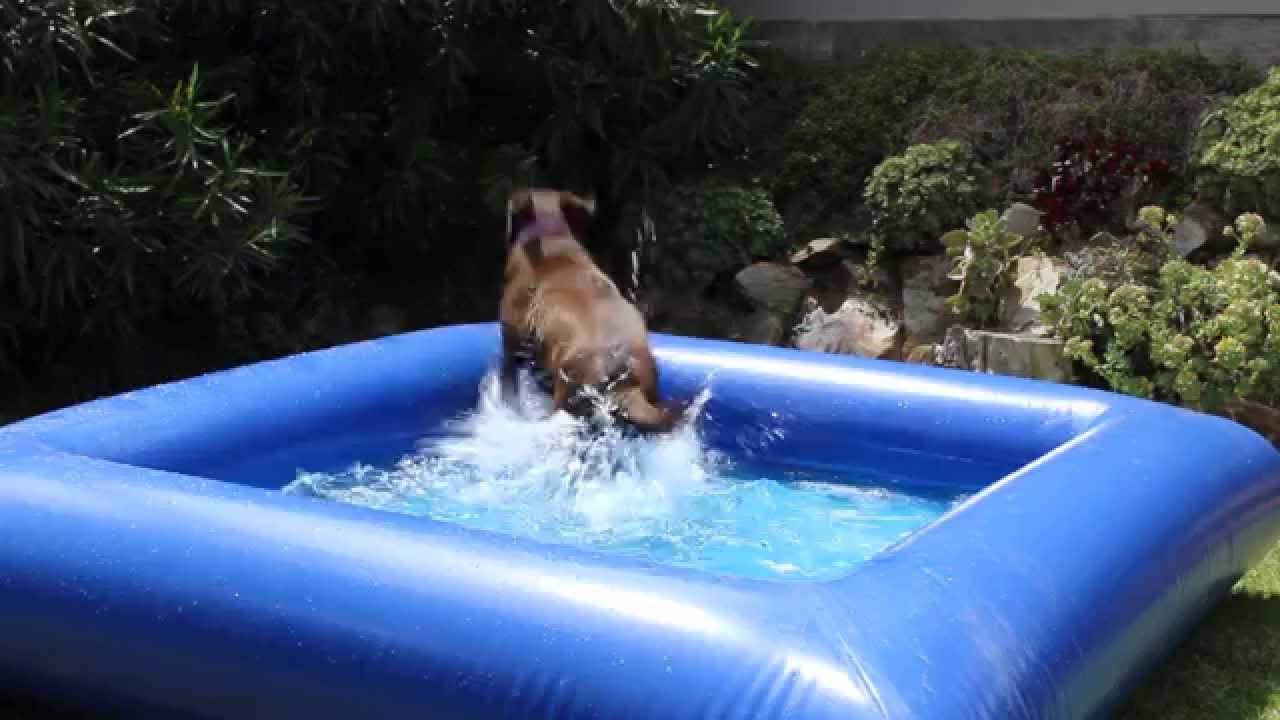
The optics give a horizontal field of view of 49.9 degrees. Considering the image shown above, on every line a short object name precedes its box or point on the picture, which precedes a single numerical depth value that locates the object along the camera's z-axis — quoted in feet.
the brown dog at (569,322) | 14.87
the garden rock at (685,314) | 25.95
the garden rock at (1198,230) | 22.63
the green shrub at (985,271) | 22.34
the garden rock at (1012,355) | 20.45
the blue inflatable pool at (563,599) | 8.16
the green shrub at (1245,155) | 21.74
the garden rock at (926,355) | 23.02
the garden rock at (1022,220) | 23.84
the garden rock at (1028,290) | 21.86
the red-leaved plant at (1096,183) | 24.04
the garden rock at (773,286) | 25.54
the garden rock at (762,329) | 25.32
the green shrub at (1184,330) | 18.58
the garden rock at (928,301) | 23.84
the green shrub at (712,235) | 25.95
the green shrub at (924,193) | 24.64
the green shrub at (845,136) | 27.84
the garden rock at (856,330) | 24.16
